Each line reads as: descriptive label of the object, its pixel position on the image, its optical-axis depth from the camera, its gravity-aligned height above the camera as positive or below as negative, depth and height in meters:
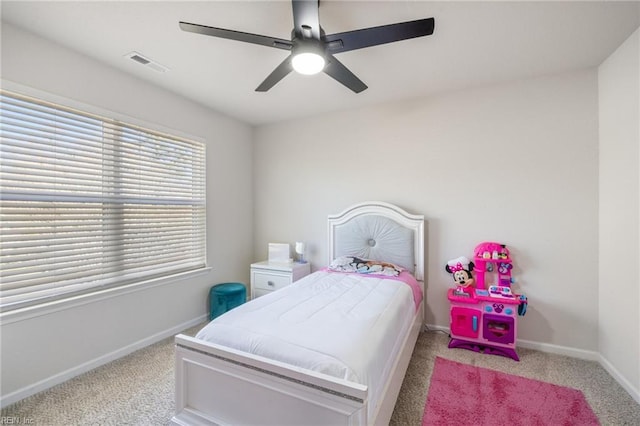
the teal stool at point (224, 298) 3.07 -0.99
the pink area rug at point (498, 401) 1.65 -1.27
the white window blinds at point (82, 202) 1.83 +0.08
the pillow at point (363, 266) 2.69 -0.57
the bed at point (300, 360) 1.18 -0.72
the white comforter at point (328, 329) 1.27 -0.66
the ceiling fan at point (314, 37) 1.38 +0.97
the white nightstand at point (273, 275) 3.17 -0.77
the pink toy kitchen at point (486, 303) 2.33 -0.81
